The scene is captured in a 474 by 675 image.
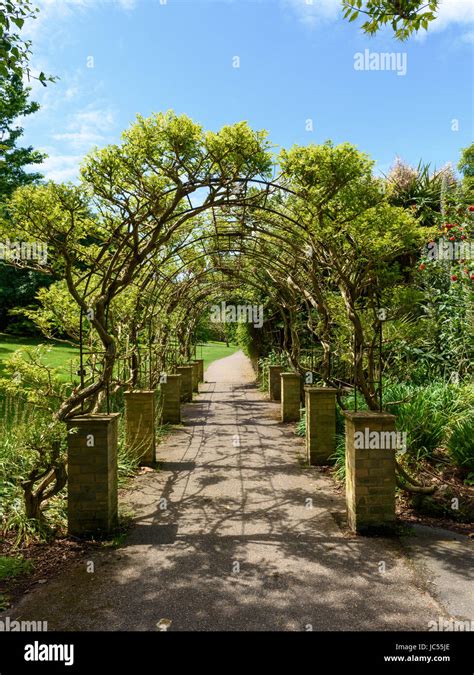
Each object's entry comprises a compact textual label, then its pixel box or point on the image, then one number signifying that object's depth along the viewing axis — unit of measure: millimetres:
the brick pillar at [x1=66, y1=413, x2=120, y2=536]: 3795
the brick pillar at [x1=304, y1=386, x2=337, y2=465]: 6199
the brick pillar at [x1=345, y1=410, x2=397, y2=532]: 3842
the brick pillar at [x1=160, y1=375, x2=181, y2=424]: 9391
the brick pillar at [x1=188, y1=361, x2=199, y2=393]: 15305
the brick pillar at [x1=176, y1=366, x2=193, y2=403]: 12742
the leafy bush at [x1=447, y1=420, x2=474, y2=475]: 4660
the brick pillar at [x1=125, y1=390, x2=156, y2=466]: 6199
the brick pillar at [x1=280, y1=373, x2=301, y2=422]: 9297
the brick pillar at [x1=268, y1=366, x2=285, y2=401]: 12781
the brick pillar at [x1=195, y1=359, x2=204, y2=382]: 17531
